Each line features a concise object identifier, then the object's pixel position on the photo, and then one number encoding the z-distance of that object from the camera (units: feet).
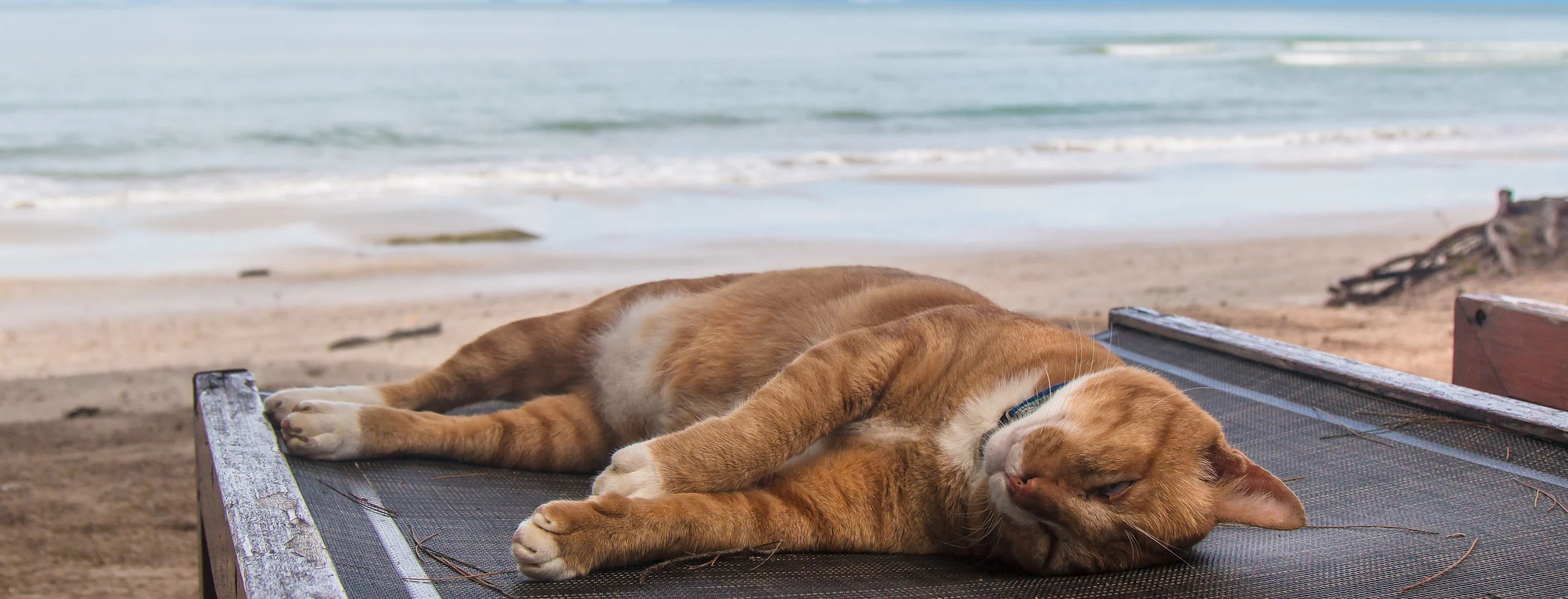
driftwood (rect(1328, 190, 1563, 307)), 24.39
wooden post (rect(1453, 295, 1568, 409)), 12.46
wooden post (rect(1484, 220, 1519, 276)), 23.89
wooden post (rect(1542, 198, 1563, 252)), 24.53
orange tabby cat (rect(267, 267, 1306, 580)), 7.43
